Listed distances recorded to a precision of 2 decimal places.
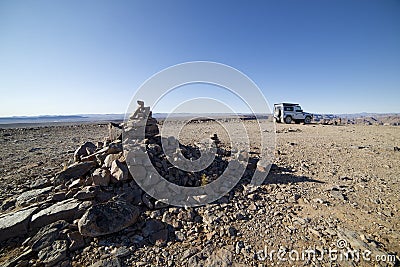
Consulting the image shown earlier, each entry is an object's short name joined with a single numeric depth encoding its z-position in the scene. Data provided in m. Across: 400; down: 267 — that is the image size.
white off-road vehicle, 23.88
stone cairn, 3.16
